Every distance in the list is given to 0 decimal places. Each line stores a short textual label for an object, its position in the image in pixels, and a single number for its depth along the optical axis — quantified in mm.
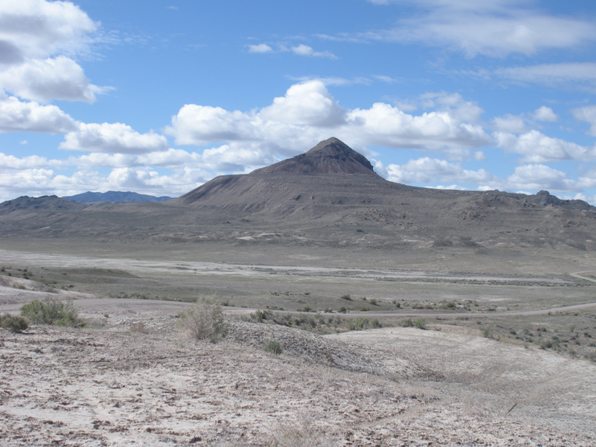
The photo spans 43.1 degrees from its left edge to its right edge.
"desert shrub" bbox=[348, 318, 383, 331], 36281
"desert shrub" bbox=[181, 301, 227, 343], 20109
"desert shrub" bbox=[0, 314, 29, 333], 18516
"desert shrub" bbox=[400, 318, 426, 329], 36216
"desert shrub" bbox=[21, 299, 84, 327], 22027
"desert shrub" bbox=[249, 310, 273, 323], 33156
